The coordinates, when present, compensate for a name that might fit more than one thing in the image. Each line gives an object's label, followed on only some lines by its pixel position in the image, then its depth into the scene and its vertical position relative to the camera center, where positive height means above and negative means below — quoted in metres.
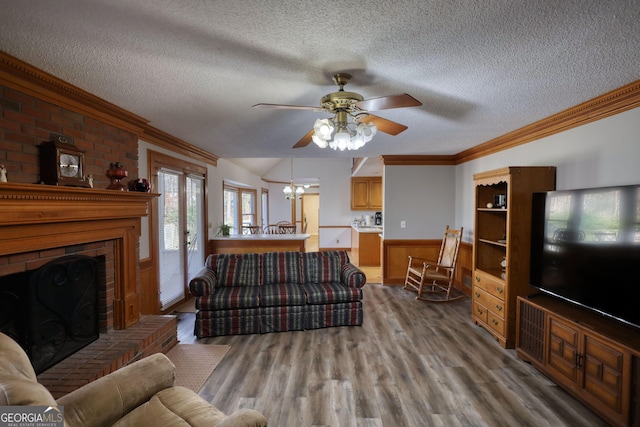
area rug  2.42 -1.45
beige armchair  1.19 -0.94
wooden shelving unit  2.86 -0.49
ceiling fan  1.83 +0.62
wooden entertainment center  1.78 -1.07
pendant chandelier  8.41 +0.41
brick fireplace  1.73 -0.32
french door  3.78 -0.37
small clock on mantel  2.03 +0.29
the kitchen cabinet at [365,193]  8.20 +0.32
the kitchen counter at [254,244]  5.06 -0.69
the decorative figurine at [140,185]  2.88 +0.19
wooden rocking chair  4.31 -1.06
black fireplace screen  1.88 -0.73
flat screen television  1.92 -0.33
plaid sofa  3.23 -1.02
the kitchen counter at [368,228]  6.68 -0.57
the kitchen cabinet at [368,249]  6.84 -1.04
